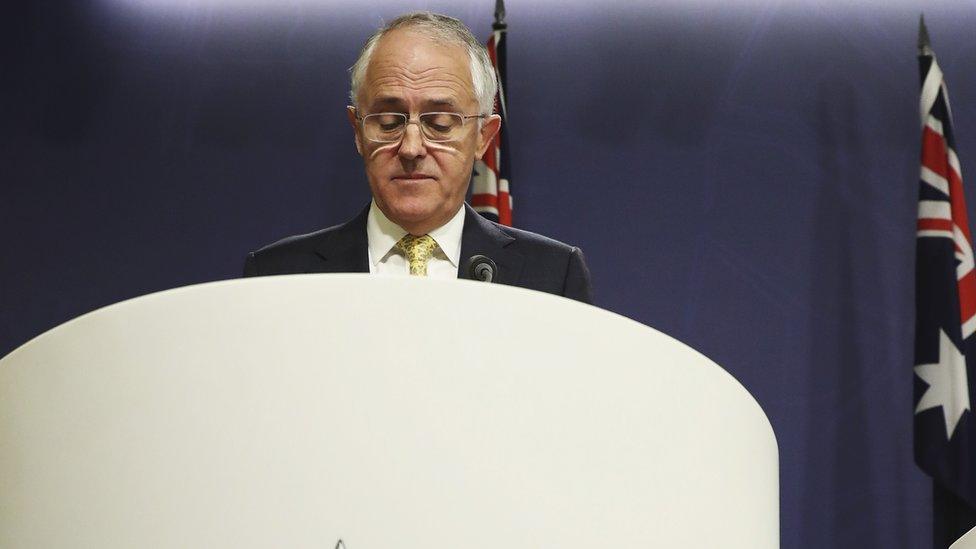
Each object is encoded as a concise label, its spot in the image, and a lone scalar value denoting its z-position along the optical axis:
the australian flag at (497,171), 7.76
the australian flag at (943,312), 7.68
